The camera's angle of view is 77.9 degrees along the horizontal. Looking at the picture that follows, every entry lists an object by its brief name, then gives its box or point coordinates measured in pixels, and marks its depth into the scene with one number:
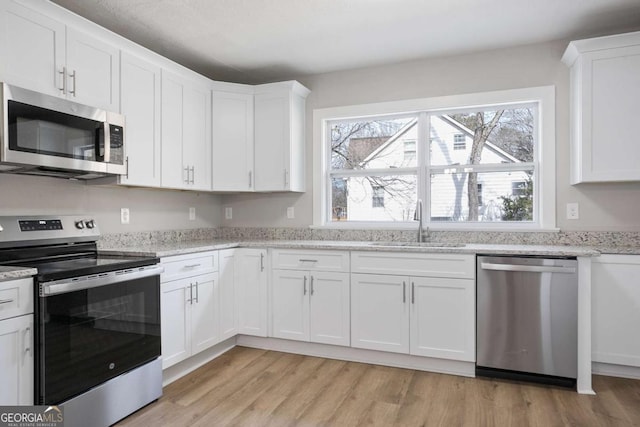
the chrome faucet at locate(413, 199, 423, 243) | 3.28
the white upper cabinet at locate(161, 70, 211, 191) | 3.01
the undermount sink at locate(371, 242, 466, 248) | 3.07
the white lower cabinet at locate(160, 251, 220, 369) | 2.60
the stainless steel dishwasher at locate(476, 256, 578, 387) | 2.55
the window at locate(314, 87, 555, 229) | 3.21
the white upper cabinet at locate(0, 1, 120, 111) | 2.00
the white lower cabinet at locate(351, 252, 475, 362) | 2.76
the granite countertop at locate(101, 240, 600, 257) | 2.56
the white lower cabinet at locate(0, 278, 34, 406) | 1.71
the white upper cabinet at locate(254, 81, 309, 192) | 3.58
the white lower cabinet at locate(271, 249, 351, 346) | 3.07
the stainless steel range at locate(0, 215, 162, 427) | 1.86
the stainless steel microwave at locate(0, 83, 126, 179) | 1.93
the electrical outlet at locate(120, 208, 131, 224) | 2.98
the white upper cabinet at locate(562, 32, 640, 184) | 2.67
